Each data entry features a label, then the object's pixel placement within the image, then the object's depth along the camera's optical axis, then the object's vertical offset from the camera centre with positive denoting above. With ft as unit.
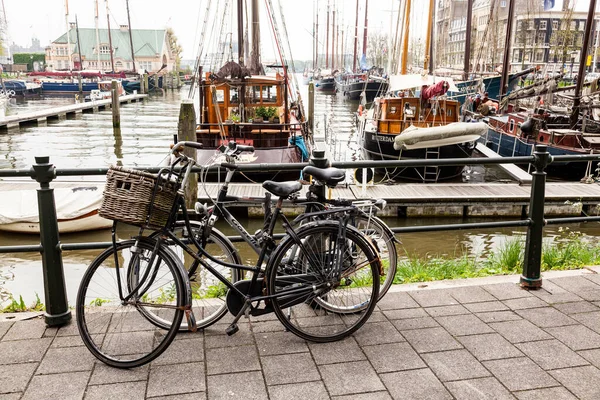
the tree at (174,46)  348.18 +11.82
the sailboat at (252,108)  48.06 -3.93
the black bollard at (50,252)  10.94 -3.67
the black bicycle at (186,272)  9.71 -3.89
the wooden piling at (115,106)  96.22 -7.15
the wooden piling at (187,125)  39.06 -4.12
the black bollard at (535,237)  13.47 -4.09
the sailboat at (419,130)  48.44 -5.72
